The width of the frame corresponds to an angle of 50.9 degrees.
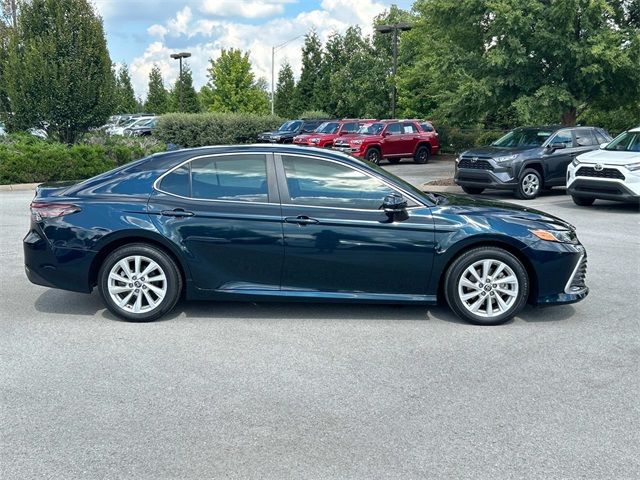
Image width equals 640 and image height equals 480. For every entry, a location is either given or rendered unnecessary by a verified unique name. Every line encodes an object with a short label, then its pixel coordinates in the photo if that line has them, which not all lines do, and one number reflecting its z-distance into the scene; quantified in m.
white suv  12.76
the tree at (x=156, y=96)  66.69
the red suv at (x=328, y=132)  26.85
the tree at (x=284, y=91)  53.85
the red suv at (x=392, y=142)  25.60
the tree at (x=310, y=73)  49.28
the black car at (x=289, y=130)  31.34
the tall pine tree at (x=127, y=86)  68.43
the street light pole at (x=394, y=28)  29.59
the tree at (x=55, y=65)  19.66
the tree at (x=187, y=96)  59.23
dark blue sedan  5.71
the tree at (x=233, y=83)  43.56
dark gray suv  15.10
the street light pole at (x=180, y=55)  46.03
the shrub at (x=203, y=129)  29.09
